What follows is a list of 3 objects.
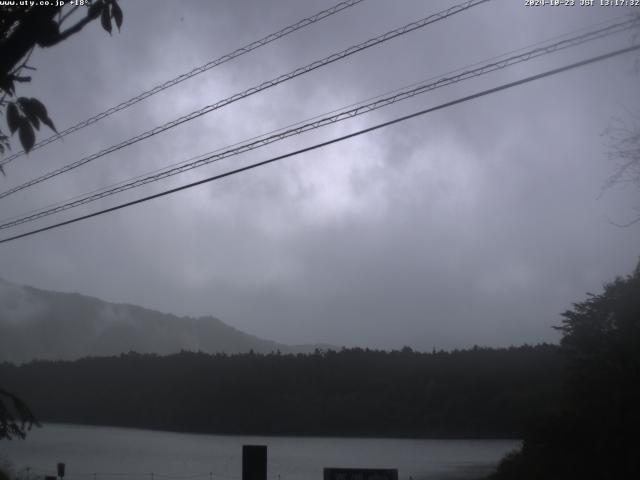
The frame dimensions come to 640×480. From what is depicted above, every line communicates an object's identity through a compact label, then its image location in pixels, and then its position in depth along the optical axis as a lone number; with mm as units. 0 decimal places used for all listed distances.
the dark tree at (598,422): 17266
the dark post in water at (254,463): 10164
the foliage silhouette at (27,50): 3275
